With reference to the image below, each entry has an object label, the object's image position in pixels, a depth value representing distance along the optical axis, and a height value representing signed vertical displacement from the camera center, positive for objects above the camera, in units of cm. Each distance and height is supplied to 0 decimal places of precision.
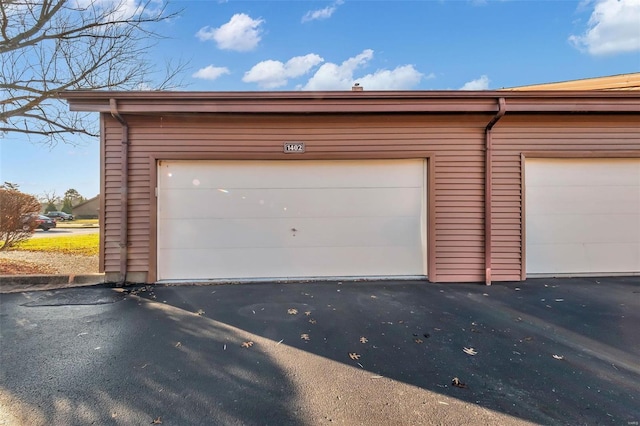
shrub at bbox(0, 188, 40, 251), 595 -5
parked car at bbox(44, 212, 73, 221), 2423 -9
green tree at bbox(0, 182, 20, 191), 606 +62
